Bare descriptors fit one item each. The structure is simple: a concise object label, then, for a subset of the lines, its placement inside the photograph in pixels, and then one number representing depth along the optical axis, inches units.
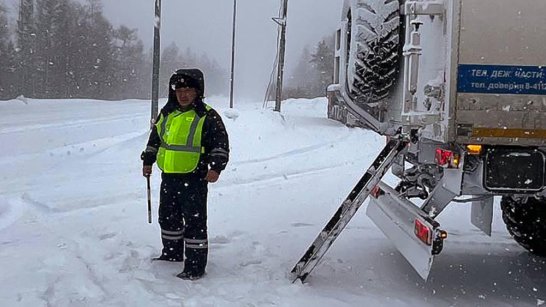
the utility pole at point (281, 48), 904.1
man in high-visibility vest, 171.9
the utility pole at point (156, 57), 546.0
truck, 131.6
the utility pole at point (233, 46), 1339.1
